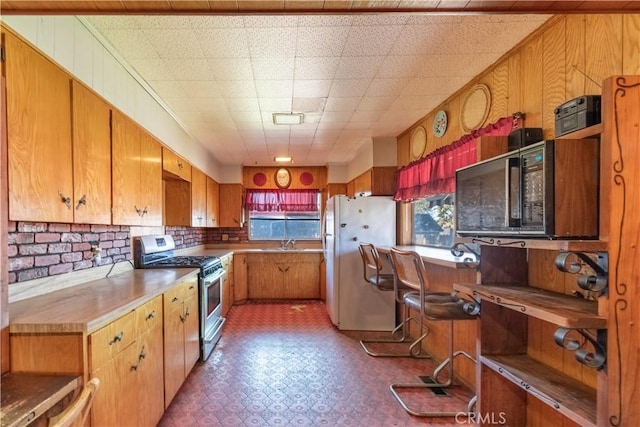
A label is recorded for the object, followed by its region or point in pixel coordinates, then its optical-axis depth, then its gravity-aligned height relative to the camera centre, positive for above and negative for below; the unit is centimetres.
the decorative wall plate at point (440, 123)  296 +86
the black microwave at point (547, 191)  122 +9
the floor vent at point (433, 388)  242 -140
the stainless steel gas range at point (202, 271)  288 -58
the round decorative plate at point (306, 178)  602 +67
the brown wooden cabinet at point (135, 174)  210 +31
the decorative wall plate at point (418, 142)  341 +79
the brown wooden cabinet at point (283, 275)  537 -106
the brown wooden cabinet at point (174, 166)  302 +51
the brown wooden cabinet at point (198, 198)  393 +21
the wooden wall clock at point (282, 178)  598 +68
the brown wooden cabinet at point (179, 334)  210 -92
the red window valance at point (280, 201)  591 +23
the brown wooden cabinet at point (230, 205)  554 +15
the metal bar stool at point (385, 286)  312 -76
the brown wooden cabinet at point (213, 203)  476 +17
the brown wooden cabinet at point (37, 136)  128 +35
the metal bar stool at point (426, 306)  214 -68
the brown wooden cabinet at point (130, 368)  135 -78
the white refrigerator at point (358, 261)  390 -61
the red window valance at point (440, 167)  223 +43
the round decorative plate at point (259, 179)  596 +66
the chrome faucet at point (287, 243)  588 -57
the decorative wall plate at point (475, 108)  236 +83
